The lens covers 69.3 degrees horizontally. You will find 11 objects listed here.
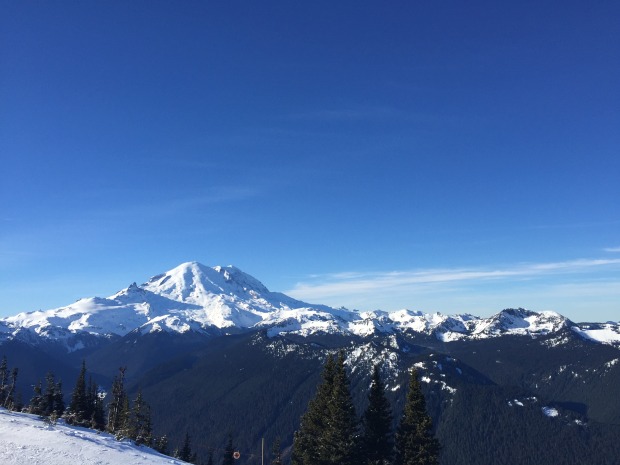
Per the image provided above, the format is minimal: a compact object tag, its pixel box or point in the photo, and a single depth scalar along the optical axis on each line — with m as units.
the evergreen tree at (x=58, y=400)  88.81
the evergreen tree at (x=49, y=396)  84.65
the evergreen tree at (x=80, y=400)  83.81
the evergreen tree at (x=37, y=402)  67.09
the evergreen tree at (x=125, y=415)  77.65
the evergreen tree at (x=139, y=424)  75.12
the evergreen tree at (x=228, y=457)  99.47
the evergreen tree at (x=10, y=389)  70.95
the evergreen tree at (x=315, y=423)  45.28
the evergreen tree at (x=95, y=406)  81.19
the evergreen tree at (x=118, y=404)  77.53
